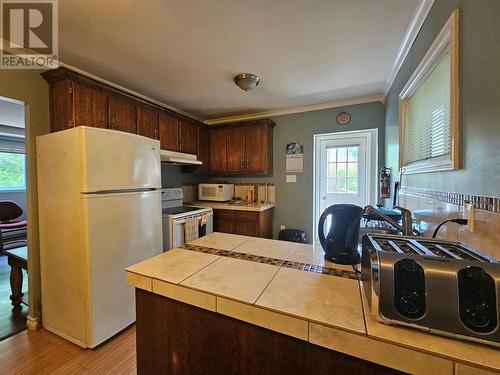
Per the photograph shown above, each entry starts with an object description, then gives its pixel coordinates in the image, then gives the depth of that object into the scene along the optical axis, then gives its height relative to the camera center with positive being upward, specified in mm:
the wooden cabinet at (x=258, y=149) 3250 +539
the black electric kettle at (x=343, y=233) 916 -226
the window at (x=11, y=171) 4539 +306
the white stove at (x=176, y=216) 2422 -399
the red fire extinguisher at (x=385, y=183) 2264 -9
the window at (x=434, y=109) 979 +454
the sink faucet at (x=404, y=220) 938 -180
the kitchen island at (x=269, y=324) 508 -402
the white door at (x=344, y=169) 2959 +203
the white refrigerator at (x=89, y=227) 1543 -343
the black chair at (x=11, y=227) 3758 -795
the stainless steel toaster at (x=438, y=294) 482 -274
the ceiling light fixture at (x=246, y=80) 2127 +1052
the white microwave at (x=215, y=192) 3412 -143
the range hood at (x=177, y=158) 2541 +334
